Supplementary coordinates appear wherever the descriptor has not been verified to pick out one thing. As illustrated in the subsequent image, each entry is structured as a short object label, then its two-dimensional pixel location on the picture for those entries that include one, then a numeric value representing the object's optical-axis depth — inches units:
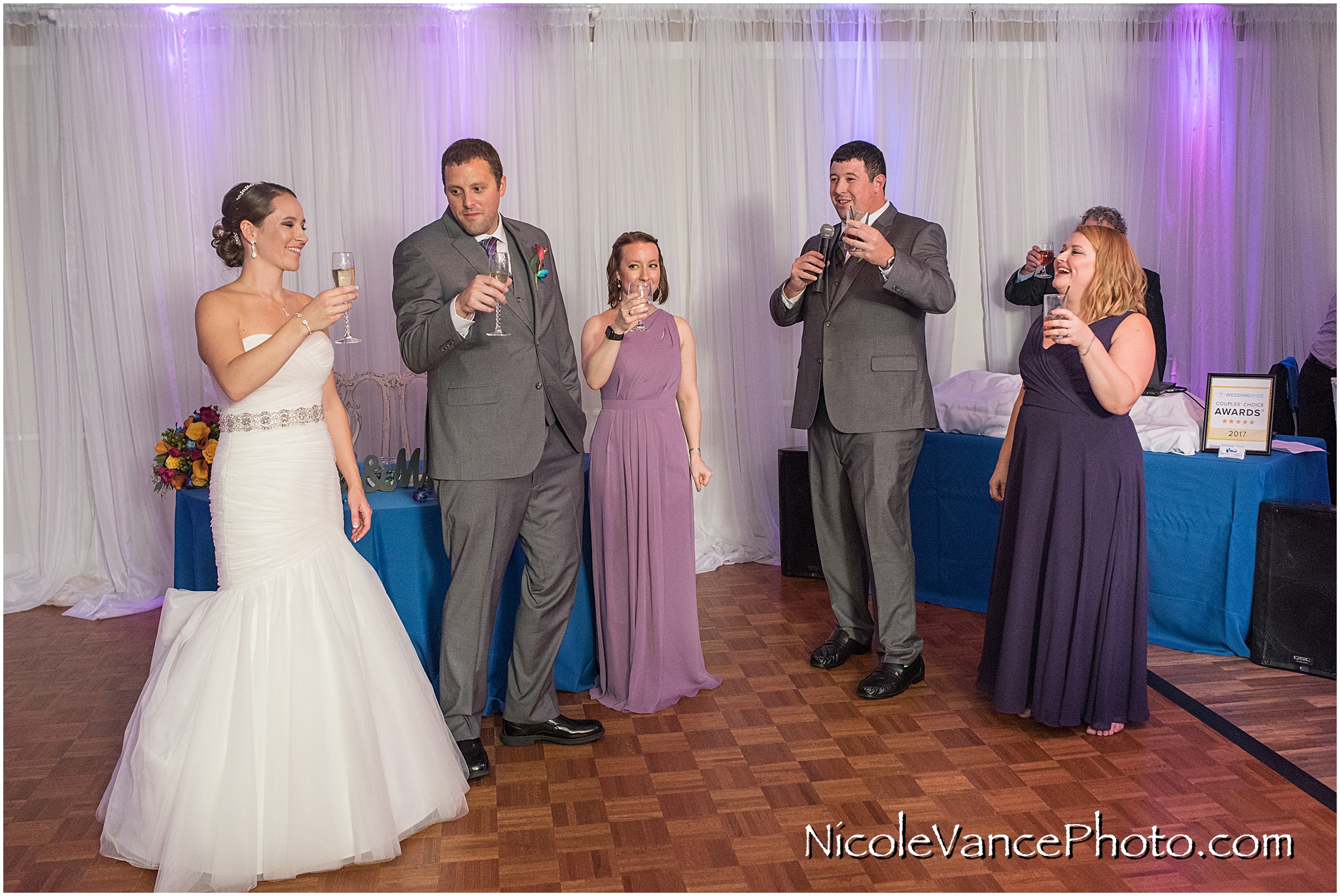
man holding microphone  141.0
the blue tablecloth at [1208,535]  153.8
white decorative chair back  169.2
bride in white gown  98.1
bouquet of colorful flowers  149.1
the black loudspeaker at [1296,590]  145.1
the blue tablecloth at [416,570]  133.9
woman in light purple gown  139.3
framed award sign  155.0
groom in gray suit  114.9
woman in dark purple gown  124.0
